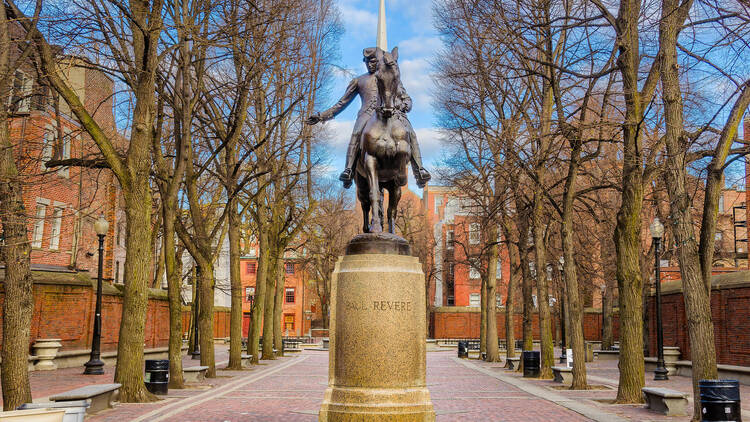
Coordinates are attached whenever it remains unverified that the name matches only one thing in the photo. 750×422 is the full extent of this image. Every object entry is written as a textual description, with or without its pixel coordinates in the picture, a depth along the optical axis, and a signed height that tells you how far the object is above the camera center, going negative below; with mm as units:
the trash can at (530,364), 23625 -1111
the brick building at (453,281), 70438 +4706
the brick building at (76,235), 31969 +4596
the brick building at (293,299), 81312 +3116
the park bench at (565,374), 20564 -1249
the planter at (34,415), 6975 -880
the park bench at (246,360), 27359 -1245
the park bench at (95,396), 12023 -1183
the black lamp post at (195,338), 32537 -557
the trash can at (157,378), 16656 -1180
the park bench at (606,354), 36288 -1168
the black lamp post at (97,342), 22438 -515
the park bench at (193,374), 19641 -1274
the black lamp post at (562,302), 38056 +1624
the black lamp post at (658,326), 23422 +153
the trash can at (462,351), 38856 -1170
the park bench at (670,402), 13617 -1310
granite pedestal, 9250 -226
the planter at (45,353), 24562 -950
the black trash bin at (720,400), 10820 -1014
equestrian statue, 10547 +2721
